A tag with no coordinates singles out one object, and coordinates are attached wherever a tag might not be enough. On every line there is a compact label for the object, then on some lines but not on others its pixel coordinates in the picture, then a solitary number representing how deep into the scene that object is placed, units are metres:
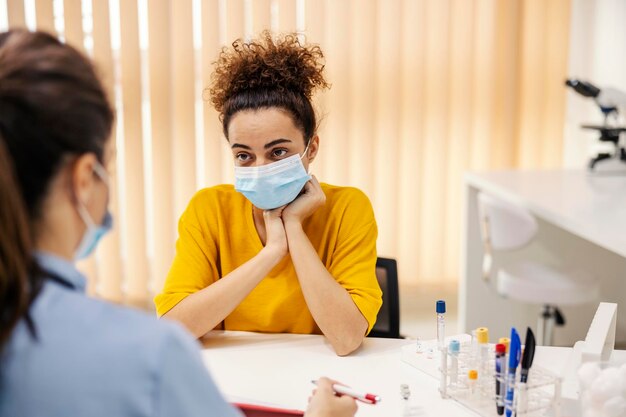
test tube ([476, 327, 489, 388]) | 1.30
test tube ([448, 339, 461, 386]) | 1.33
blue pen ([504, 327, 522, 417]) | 1.19
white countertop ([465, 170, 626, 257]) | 2.29
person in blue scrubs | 0.70
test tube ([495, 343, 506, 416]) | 1.21
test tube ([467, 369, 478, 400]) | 1.29
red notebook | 1.26
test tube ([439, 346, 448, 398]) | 1.32
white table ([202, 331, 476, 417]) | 1.32
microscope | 3.02
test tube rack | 1.20
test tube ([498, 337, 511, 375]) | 1.21
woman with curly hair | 1.64
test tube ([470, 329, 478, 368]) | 1.35
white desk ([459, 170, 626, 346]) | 2.61
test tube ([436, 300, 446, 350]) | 1.44
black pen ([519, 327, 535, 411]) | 1.19
